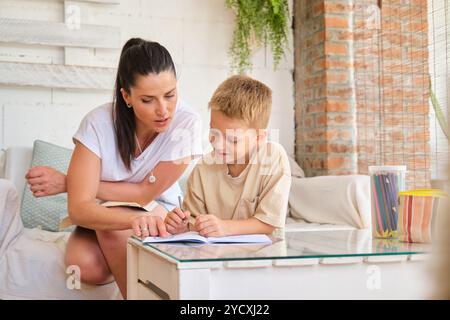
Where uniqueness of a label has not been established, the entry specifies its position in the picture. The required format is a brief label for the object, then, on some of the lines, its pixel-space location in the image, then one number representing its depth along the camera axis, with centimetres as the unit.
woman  240
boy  231
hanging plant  359
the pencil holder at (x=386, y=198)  210
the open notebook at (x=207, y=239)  193
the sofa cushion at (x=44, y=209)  305
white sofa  257
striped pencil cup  200
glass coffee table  176
